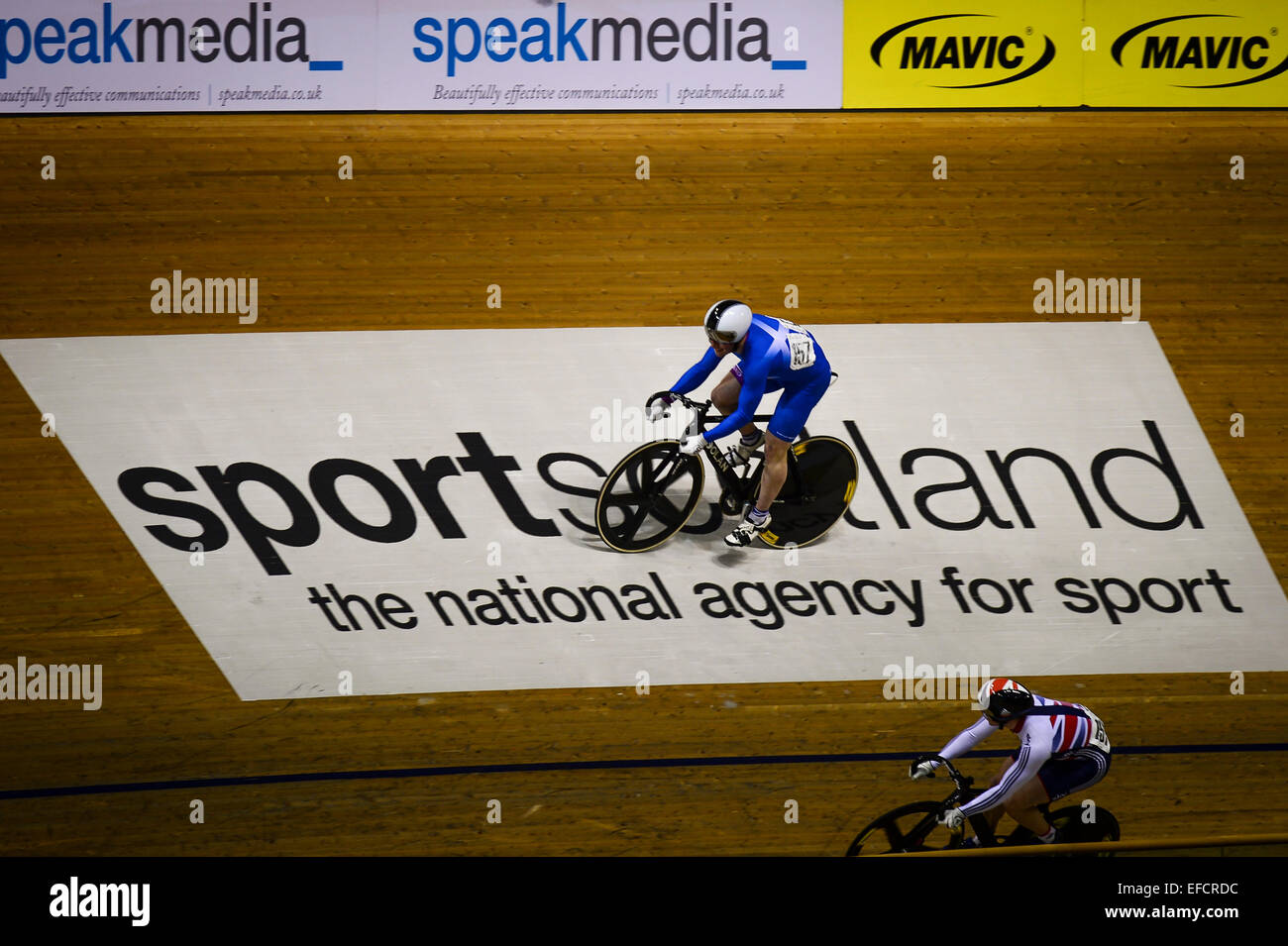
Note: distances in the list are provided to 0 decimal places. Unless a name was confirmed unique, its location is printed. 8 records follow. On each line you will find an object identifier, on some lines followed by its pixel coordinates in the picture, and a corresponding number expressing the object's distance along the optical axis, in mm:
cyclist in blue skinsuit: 10109
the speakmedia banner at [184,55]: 11633
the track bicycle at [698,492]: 11289
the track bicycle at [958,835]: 9758
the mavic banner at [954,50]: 11742
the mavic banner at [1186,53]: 11773
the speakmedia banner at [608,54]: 11648
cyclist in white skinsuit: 9586
